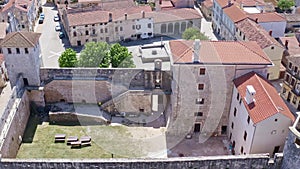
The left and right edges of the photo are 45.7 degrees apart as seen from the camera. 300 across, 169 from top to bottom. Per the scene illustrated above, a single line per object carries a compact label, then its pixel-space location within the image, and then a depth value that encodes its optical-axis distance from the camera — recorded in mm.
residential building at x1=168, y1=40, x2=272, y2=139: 36875
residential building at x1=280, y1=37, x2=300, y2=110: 44656
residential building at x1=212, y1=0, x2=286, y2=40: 58719
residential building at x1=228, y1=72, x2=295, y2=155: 31812
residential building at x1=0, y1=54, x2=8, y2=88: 50462
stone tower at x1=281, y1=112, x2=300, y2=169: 28741
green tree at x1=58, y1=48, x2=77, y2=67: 50438
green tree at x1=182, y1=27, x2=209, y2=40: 58344
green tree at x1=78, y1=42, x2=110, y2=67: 50188
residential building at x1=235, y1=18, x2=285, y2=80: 49194
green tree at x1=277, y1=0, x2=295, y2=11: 76000
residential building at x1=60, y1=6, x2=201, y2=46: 64562
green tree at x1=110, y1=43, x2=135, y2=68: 50688
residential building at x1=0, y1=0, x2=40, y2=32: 64750
